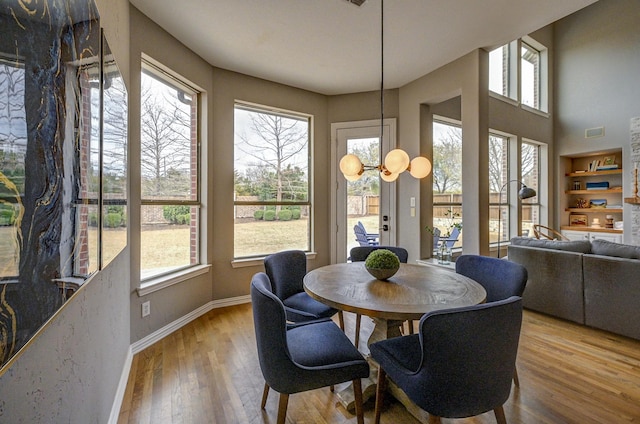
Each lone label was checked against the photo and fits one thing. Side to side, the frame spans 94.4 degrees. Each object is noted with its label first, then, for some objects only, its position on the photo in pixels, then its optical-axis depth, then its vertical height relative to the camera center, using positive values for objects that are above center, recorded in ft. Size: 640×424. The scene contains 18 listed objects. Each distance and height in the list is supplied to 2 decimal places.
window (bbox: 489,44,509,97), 16.22 +7.76
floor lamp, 12.25 +0.69
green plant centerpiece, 6.21 -1.16
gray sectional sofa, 8.54 -2.27
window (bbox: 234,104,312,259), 12.18 +1.21
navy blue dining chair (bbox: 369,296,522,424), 3.74 -1.94
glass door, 13.67 +0.63
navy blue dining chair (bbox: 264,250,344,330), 7.27 -2.12
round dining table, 4.80 -1.56
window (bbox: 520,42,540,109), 18.79 +8.74
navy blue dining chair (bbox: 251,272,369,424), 4.45 -2.44
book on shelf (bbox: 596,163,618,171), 18.55 +2.66
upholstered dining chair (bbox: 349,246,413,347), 9.31 -1.38
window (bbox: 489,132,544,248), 16.92 +1.24
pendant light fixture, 6.83 +1.04
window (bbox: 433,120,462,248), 14.01 +1.60
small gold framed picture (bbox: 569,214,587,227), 20.13 -0.74
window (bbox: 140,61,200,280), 8.86 +1.17
